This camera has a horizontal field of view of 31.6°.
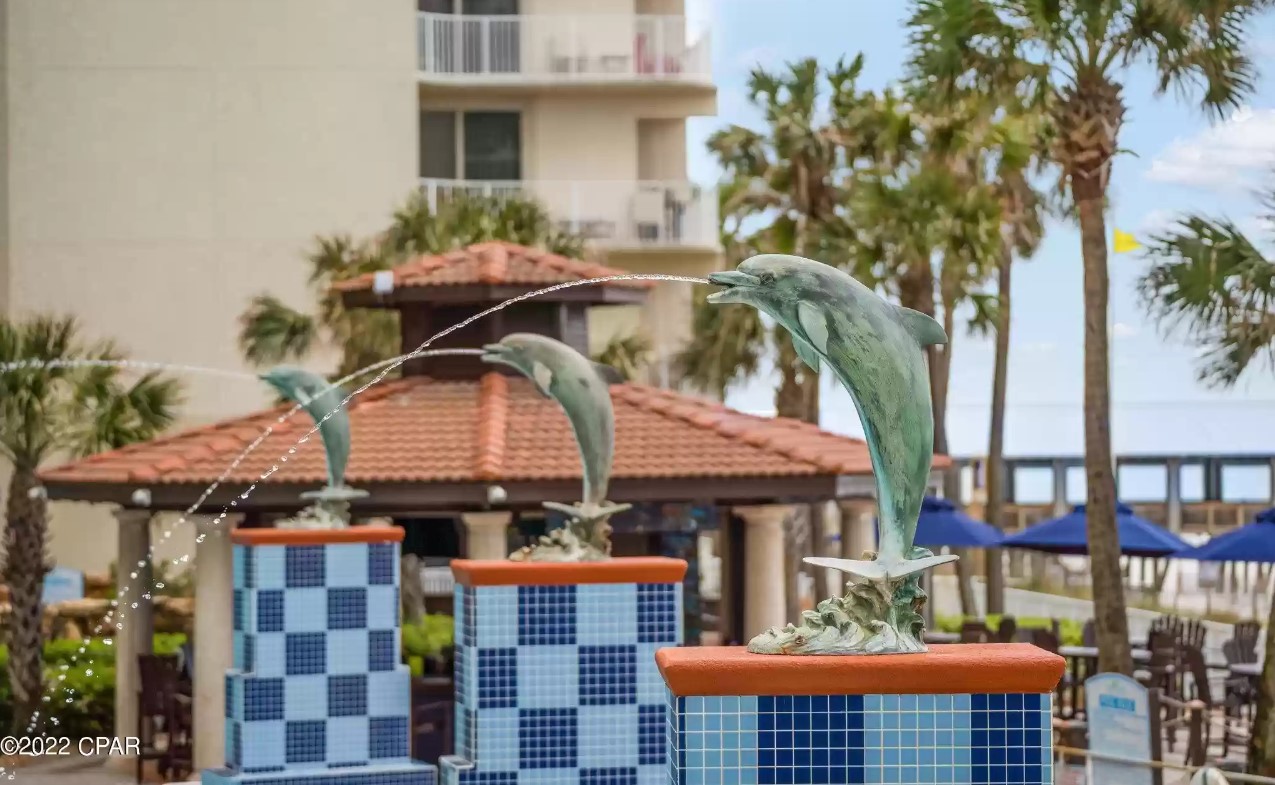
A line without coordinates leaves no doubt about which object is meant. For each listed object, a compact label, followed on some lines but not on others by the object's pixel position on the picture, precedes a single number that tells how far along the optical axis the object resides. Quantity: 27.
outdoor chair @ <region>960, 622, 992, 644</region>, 23.83
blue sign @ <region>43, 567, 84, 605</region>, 32.78
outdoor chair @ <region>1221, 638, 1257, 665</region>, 24.28
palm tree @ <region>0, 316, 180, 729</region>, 25.39
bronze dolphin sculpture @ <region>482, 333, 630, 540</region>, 13.04
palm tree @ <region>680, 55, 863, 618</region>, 35.53
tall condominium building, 39.16
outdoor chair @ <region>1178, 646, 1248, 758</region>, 21.38
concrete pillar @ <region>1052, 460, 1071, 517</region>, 61.25
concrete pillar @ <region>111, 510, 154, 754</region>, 23.28
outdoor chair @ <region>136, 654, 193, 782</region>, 21.84
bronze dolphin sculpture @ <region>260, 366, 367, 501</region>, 16.36
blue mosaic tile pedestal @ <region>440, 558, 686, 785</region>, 12.72
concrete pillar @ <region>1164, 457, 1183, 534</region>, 57.44
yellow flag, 44.75
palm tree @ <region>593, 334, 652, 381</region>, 31.53
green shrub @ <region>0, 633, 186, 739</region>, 25.50
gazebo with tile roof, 21.81
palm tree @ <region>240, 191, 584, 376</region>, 30.81
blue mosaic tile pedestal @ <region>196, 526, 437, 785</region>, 15.28
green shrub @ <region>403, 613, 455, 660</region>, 24.58
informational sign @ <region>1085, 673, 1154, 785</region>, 14.57
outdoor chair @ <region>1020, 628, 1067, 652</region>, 22.95
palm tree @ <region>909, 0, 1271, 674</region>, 21.41
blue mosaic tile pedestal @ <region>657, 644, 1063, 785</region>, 7.38
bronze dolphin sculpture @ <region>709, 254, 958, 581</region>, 7.59
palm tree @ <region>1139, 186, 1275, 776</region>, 19.95
